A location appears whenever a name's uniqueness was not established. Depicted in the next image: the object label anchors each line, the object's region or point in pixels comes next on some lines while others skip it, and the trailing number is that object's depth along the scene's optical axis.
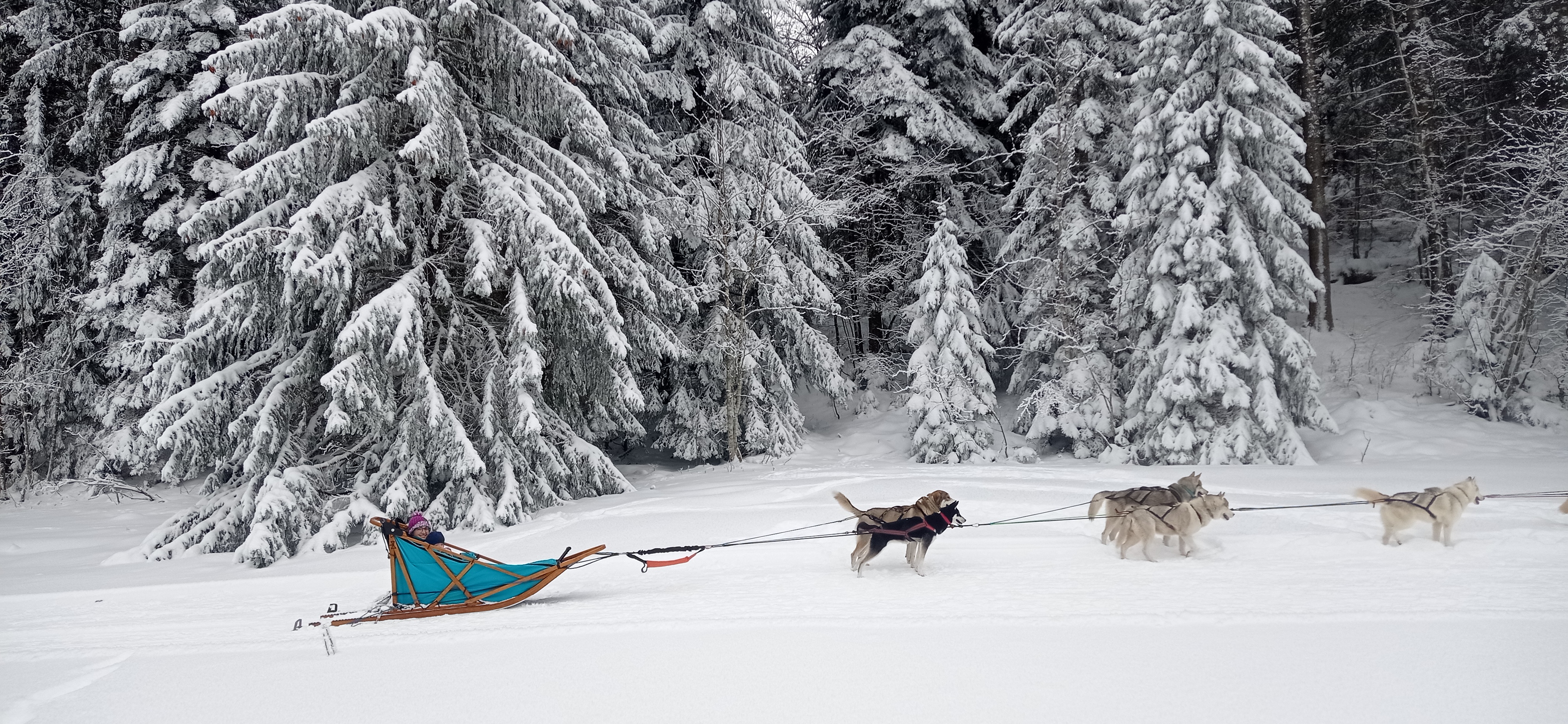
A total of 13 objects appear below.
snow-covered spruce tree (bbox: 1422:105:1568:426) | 14.52
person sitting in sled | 6.59
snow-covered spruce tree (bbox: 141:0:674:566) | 9.91
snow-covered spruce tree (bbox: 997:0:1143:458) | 15.42
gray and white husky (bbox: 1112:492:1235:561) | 6.81
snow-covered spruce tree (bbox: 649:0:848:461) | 15.15
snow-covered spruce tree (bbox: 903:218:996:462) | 14.96
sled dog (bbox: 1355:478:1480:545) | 6.55
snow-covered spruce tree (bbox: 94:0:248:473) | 13.70
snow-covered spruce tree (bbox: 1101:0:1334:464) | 13.45
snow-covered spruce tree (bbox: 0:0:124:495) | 15.24
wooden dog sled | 6.26
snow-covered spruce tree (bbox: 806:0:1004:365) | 17.53
